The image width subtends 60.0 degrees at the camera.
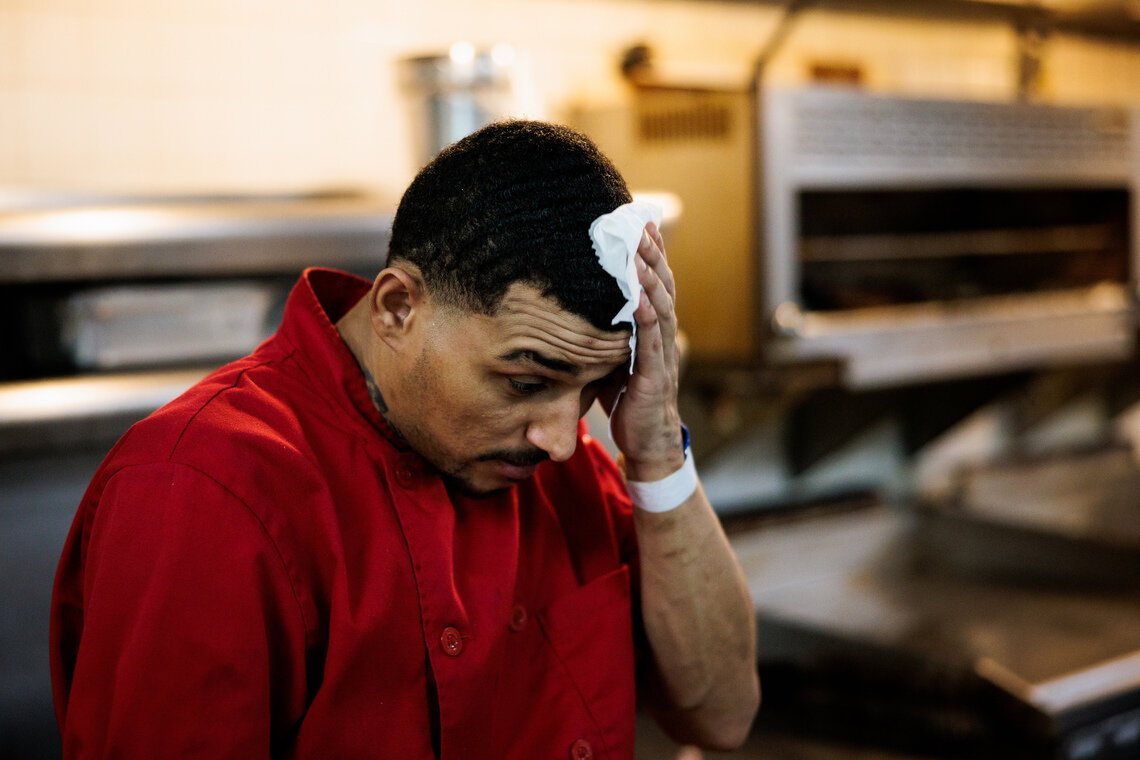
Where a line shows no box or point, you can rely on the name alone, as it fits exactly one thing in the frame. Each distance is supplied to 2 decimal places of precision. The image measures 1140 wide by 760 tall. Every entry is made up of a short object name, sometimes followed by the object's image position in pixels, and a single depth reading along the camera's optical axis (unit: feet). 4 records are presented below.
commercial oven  7.20
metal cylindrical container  6.17
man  2.68
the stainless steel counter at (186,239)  4.65
